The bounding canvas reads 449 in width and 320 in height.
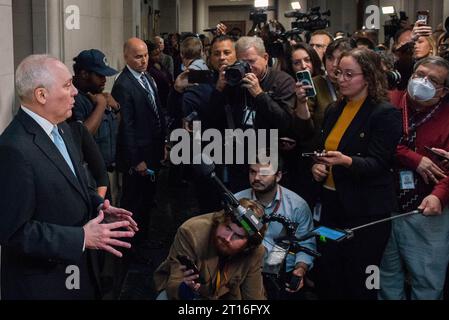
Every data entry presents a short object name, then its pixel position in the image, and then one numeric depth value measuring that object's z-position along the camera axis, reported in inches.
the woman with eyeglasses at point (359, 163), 123.3
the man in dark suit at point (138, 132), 175.3
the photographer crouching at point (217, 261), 105.3
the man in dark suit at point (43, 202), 83.4
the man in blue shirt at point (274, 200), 137.4
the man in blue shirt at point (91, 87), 139.1
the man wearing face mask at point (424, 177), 128.9
